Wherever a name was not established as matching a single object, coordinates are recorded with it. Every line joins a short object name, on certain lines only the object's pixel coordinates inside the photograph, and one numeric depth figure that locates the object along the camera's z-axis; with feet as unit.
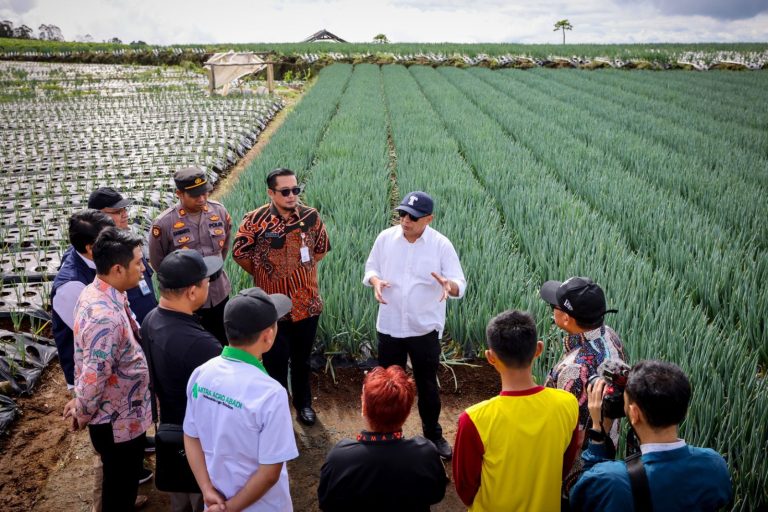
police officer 9.48
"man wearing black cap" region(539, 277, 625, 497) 5.89
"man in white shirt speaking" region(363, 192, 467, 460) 8.58
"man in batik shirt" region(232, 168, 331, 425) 9.07
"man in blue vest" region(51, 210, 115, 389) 7.38
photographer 4.40
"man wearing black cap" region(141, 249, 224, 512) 6.04
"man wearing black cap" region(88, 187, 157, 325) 8.25
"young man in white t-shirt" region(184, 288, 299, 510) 5.05
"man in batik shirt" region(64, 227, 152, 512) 6.35
